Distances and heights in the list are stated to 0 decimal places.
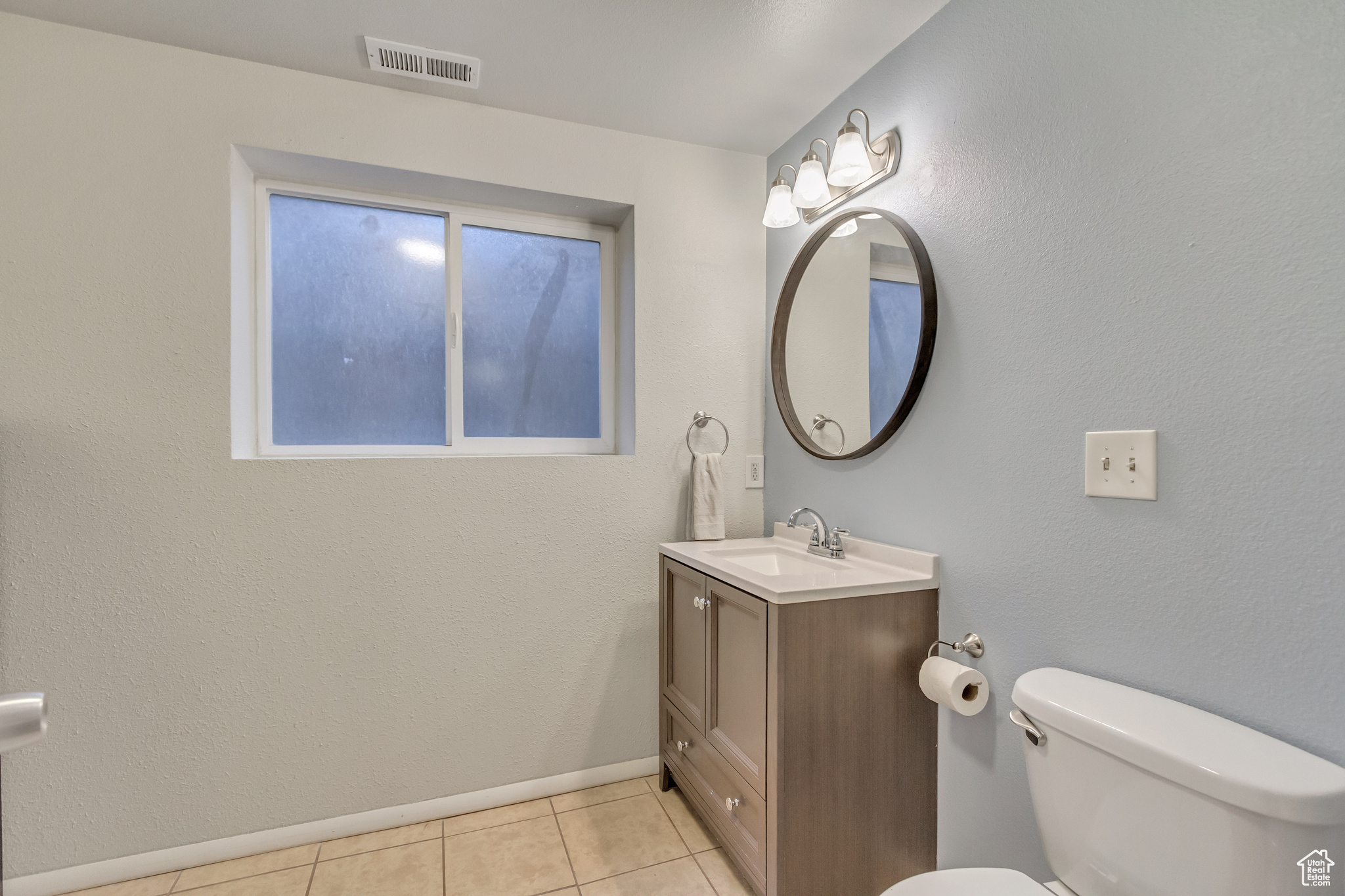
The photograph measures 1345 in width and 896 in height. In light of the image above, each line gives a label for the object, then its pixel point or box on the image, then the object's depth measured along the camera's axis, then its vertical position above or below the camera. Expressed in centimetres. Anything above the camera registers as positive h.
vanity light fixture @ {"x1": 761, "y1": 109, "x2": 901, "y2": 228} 160 +71
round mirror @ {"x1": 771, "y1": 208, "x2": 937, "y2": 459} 154 +30
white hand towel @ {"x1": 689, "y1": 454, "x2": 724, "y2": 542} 204 -19
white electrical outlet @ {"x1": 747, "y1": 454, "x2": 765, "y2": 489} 220 -10
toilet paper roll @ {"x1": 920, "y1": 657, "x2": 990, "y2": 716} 129 -51
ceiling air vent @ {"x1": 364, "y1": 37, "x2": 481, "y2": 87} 162 +100
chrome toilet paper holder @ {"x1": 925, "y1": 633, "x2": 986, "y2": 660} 136 -44
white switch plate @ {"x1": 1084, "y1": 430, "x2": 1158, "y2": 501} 103 -4
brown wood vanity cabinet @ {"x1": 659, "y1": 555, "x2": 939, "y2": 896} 134 -67
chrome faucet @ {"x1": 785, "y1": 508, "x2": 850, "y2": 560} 174 -28
